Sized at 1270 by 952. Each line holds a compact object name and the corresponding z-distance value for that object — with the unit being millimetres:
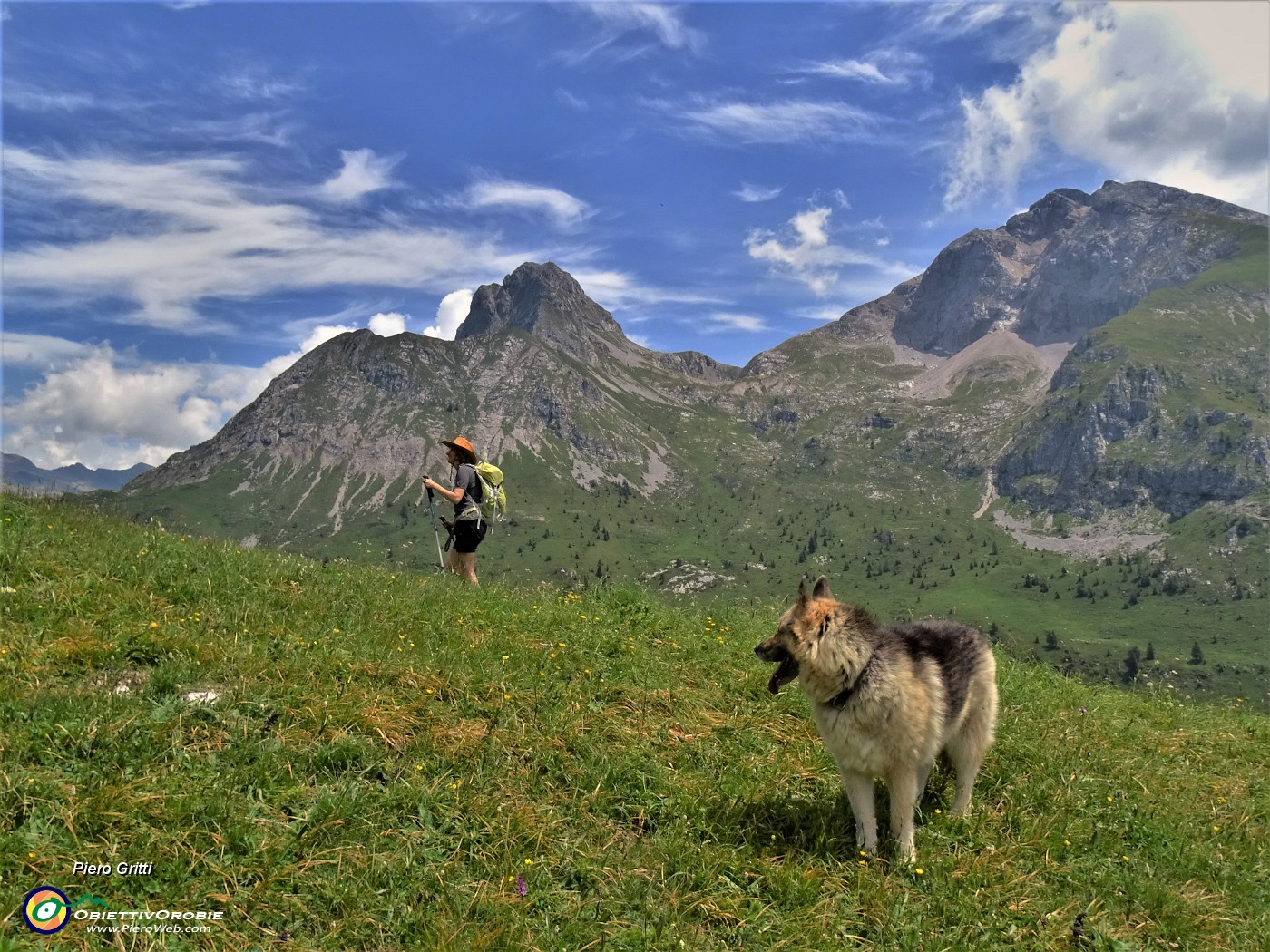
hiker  16319
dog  7312
